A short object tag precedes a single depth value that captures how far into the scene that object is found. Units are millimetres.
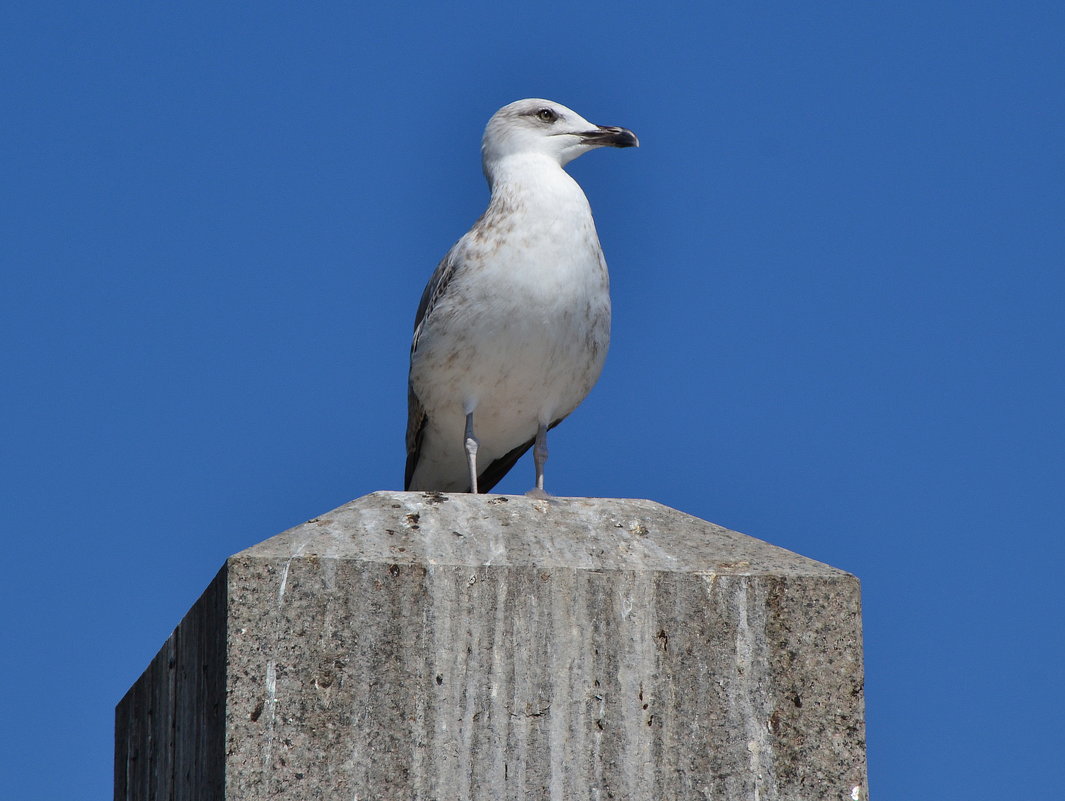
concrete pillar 7945
